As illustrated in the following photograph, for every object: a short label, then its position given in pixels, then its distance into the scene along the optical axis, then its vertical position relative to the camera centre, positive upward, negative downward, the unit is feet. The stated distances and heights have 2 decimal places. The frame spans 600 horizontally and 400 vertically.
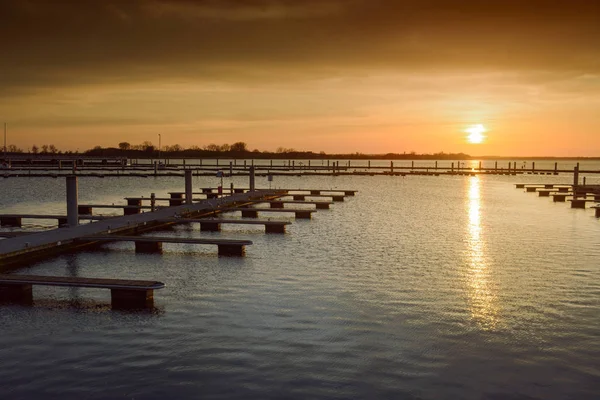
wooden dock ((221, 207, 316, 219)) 110.11 -10.04
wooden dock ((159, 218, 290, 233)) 88.02 -10.18
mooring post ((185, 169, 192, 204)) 112.09 -6.39
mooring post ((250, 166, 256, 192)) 147.23 -5.41
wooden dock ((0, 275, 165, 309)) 43.78 -9.92
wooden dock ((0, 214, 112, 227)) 91.71 -10.23
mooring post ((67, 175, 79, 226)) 74.13 -6.01
